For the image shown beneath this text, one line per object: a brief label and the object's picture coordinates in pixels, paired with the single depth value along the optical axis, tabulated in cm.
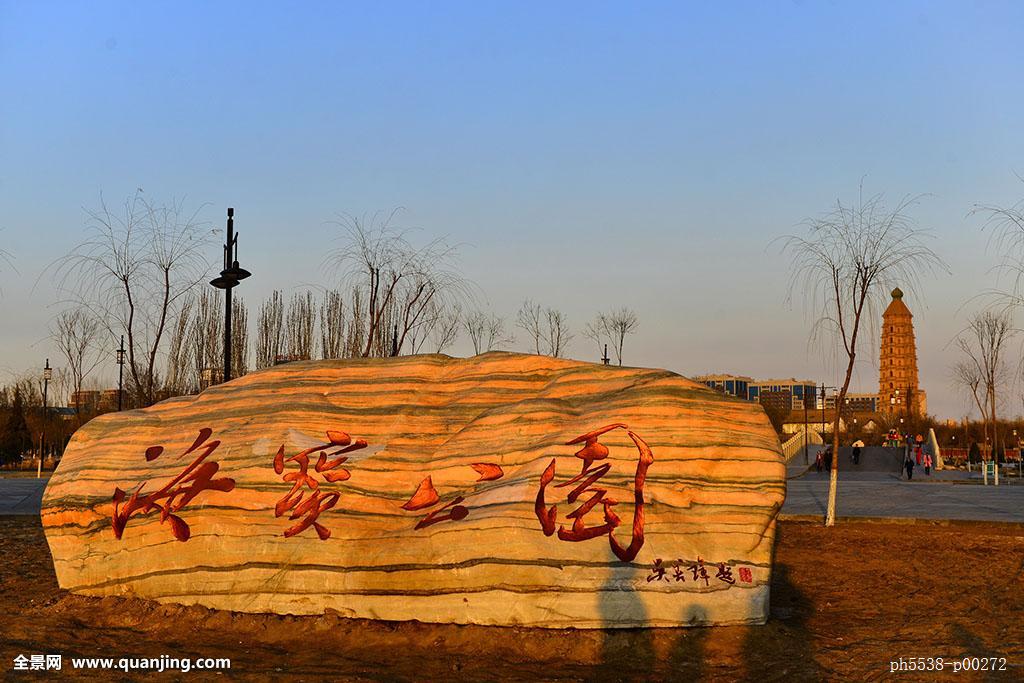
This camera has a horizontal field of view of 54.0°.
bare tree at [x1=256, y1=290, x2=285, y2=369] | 3712
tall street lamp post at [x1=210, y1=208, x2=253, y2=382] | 1543
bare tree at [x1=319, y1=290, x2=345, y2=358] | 3319
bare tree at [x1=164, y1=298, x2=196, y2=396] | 3512
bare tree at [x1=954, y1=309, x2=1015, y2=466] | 3684
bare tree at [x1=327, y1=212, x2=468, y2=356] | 2341
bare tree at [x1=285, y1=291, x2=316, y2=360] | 3581
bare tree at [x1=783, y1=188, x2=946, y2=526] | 1788
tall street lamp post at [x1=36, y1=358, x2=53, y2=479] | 3989
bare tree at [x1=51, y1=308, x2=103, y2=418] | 3719
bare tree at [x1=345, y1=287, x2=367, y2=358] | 3198
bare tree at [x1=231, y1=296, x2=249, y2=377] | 3728
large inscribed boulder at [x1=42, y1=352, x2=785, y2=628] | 852
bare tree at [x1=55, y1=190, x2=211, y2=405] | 1916
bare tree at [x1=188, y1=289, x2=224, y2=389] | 3678
